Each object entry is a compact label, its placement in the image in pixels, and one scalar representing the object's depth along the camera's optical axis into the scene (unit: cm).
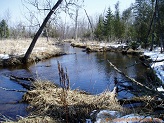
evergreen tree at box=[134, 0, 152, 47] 1751
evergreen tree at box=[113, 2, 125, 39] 2603
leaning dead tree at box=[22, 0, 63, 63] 979
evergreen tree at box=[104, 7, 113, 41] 2660
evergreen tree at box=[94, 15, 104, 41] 2770
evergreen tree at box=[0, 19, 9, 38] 3415
